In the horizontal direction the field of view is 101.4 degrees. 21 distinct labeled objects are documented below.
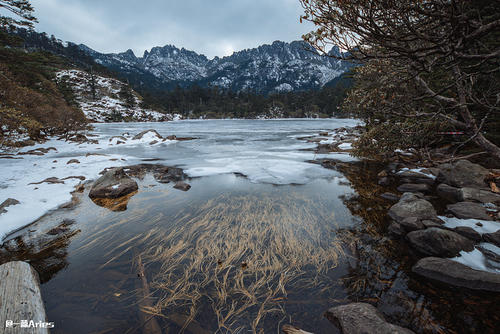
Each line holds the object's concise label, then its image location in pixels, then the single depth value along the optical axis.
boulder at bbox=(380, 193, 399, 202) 7.39
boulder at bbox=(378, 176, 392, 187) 9.18
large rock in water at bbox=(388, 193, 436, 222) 5.55
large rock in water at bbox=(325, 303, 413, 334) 2.56
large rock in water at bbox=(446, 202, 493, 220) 5.47
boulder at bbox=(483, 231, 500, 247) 4.41
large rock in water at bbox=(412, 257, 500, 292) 3.46
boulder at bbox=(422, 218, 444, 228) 5.12
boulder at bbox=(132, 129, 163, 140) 26.72
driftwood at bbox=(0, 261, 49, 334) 2.42
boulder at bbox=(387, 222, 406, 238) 5.20
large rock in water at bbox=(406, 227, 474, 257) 4.18
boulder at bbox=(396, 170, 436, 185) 9.30
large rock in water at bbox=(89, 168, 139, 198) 7.50
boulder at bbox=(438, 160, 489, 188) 7.69
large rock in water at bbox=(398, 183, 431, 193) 8.06
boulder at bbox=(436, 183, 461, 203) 7.15
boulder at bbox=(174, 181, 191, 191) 8.45
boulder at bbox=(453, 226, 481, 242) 4.64
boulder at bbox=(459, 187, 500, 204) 6.31
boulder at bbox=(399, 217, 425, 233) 5.05
